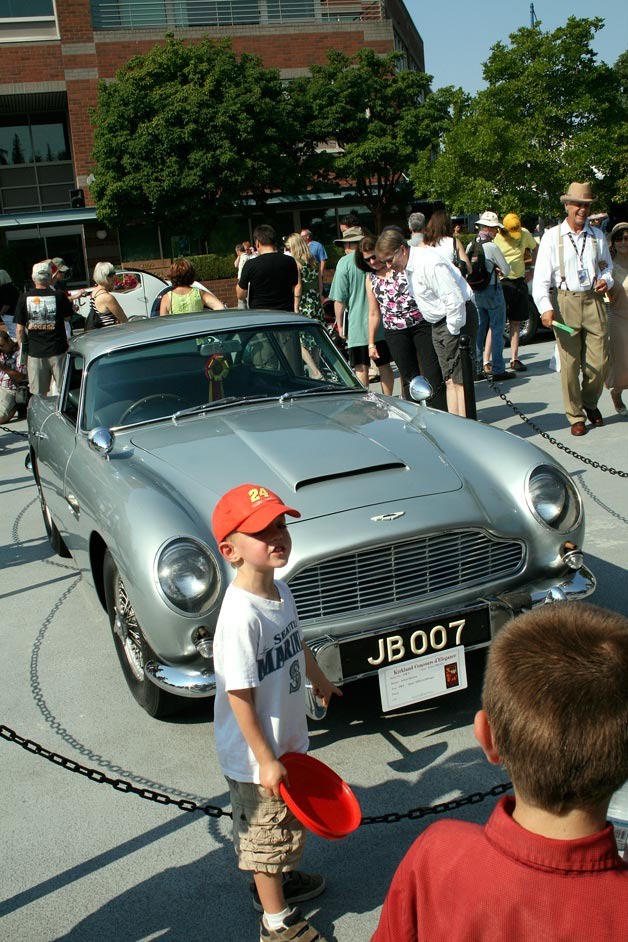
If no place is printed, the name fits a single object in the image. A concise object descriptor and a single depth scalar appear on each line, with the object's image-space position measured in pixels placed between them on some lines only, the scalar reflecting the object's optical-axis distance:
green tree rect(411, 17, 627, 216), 28.39
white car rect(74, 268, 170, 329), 18.92
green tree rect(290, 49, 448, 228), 32.12
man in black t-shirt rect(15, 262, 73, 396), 10.63
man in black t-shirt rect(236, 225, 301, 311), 9.35
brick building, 31.88
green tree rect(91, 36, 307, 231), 28.75
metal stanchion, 7.87
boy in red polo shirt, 1.40
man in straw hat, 7.94
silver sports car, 3.72
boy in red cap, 2.59
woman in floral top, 8.36
